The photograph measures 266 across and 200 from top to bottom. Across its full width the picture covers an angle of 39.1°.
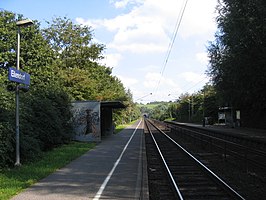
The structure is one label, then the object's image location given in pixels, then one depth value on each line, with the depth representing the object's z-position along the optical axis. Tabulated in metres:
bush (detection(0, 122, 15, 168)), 12.62
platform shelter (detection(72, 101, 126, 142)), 28.27
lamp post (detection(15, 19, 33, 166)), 13.02
